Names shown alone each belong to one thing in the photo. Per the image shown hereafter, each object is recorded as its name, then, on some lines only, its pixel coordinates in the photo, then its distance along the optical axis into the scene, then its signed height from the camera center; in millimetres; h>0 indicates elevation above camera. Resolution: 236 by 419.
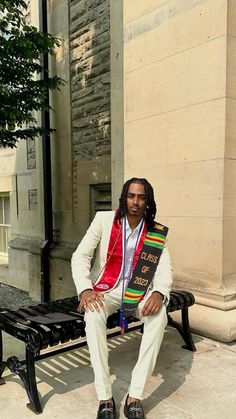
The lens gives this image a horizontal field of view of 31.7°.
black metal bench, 2496 -924
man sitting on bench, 2414 -580
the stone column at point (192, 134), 3443 +447
